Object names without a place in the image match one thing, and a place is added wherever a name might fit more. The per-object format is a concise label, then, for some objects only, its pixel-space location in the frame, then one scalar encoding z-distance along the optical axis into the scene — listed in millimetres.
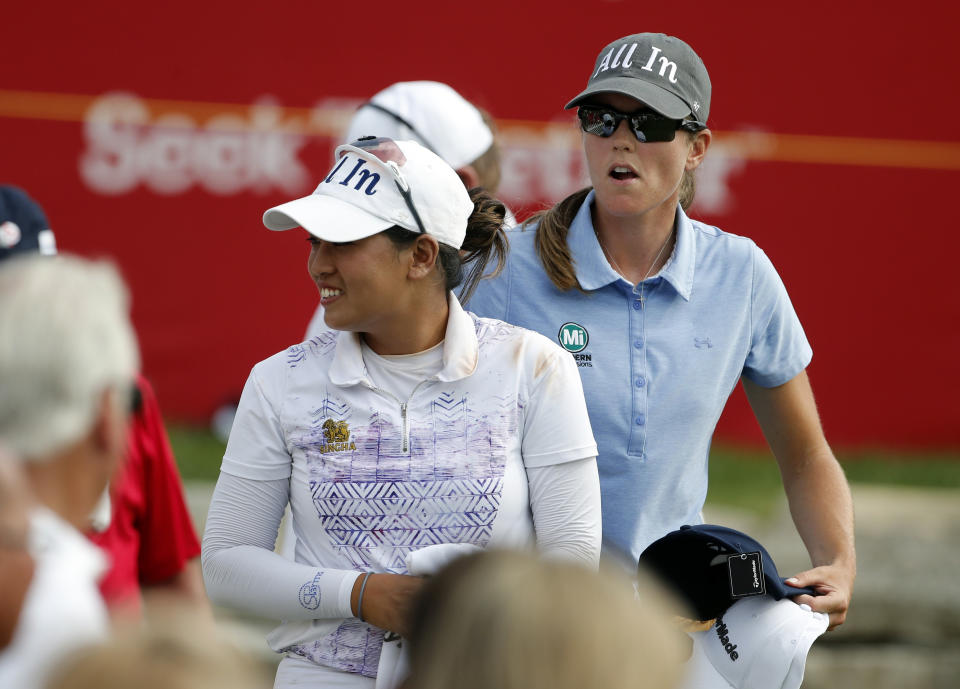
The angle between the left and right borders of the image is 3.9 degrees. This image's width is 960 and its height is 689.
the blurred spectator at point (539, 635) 16173
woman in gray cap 17521
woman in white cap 17318
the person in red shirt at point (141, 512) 17262
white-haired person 16846
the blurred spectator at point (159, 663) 15531
